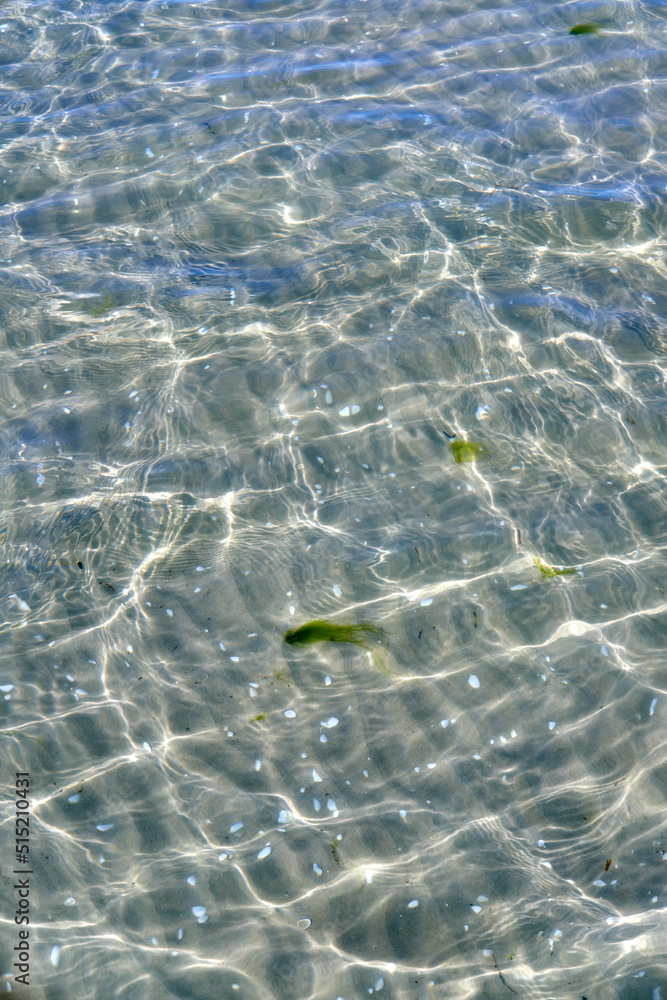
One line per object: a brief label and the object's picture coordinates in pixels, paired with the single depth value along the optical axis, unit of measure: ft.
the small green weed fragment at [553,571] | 13.07
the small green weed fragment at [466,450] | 14.61
